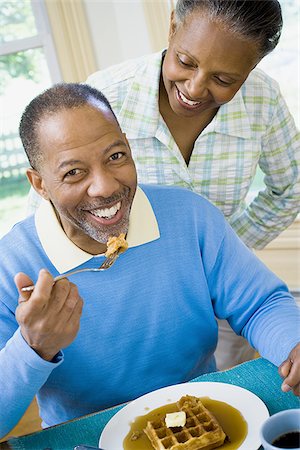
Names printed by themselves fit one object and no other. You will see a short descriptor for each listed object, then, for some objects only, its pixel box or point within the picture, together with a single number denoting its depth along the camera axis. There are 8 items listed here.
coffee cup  1.16
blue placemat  1.47
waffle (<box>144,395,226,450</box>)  1.34
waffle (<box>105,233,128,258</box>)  1.70
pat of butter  1.42
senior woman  1.83
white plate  1.40
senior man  1.68
